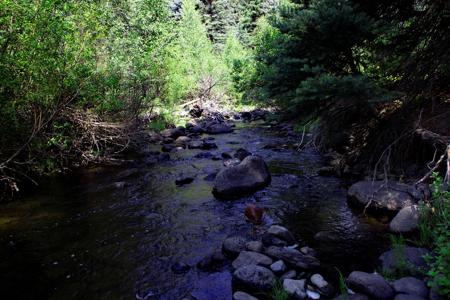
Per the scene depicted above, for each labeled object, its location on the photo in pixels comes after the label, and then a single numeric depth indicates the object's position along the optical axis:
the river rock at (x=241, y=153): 13.00
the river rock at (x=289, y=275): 5.08
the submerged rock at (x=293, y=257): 5.34
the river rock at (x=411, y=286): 4.13
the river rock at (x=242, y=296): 4.63
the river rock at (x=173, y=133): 18.84
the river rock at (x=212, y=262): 5.80
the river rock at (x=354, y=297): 4.26
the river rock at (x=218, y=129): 20.25
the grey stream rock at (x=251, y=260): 5.42
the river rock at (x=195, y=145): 15.98
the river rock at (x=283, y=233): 6.25
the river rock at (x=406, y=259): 4.79
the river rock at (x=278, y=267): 5.22
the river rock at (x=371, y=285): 4.23
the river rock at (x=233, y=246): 6.02
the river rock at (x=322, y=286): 4.68
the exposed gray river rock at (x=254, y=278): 4.92
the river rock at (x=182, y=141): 16.92
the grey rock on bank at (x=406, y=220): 5.96
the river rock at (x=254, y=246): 5.87
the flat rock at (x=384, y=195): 6.87
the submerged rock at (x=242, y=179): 9.17
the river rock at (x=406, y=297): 3.97
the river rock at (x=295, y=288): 4.63
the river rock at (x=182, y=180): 10.60
